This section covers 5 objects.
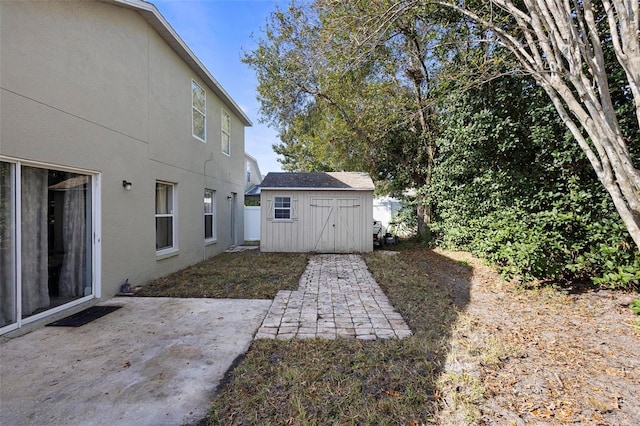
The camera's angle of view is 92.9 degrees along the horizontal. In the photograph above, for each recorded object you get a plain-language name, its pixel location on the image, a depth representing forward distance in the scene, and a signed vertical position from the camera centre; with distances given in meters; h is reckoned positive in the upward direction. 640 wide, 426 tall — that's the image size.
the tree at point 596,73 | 3.49 +1.78
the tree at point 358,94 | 7.39 +4.04
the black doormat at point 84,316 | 4.02 -1.44
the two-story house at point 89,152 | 3.62 +0.98
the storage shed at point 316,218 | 10.67 -0.17
